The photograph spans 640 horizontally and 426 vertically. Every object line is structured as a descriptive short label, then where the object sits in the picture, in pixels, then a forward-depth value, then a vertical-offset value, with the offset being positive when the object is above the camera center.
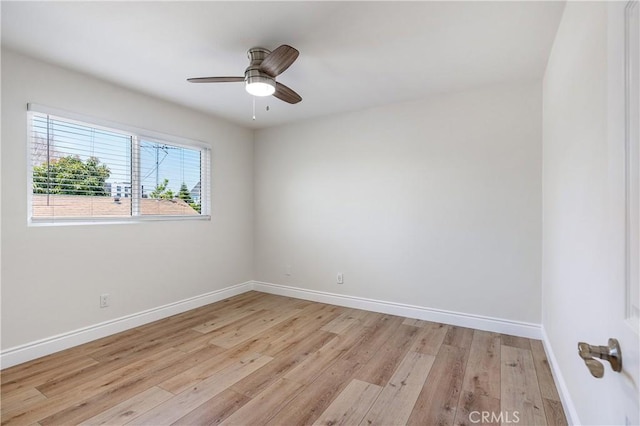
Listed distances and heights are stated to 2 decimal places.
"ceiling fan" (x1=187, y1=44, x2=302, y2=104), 2.06 +1.03
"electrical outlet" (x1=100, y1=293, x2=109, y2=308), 2.82 -0.83
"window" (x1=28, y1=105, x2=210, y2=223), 2.50 +0.42
